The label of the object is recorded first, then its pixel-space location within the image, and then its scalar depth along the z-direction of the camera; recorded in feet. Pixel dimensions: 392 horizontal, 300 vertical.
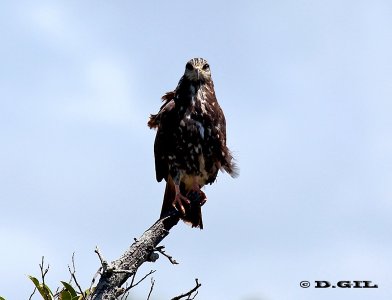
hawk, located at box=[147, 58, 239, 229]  50.88
